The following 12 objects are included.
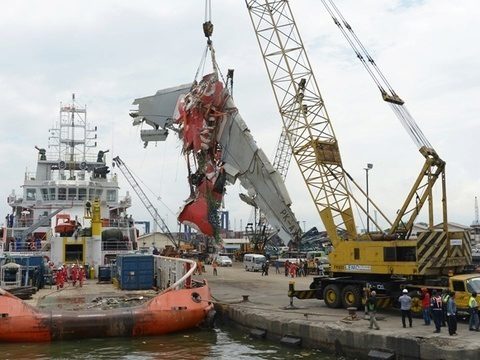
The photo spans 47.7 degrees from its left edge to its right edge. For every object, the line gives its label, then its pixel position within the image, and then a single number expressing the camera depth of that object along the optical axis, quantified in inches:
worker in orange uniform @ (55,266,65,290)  1098.9
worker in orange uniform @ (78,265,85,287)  1128.7
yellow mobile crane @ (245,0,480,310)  837.8
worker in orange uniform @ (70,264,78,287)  1136.8
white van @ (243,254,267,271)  2055.9
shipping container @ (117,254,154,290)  1071.6
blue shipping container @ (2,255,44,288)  1092.5
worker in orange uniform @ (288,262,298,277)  1713.6
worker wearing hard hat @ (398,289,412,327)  690.2
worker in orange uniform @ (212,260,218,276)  1781.5
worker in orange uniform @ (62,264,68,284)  1141.1
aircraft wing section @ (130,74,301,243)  1283.2
